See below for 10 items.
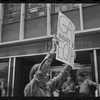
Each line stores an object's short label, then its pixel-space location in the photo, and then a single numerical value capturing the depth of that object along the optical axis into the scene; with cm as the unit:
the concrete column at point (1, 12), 931
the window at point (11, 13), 920
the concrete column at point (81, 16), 723
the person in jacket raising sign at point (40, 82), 170
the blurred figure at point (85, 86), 623
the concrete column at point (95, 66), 652
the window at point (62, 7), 781
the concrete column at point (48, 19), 791
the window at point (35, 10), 865
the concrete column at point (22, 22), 853
